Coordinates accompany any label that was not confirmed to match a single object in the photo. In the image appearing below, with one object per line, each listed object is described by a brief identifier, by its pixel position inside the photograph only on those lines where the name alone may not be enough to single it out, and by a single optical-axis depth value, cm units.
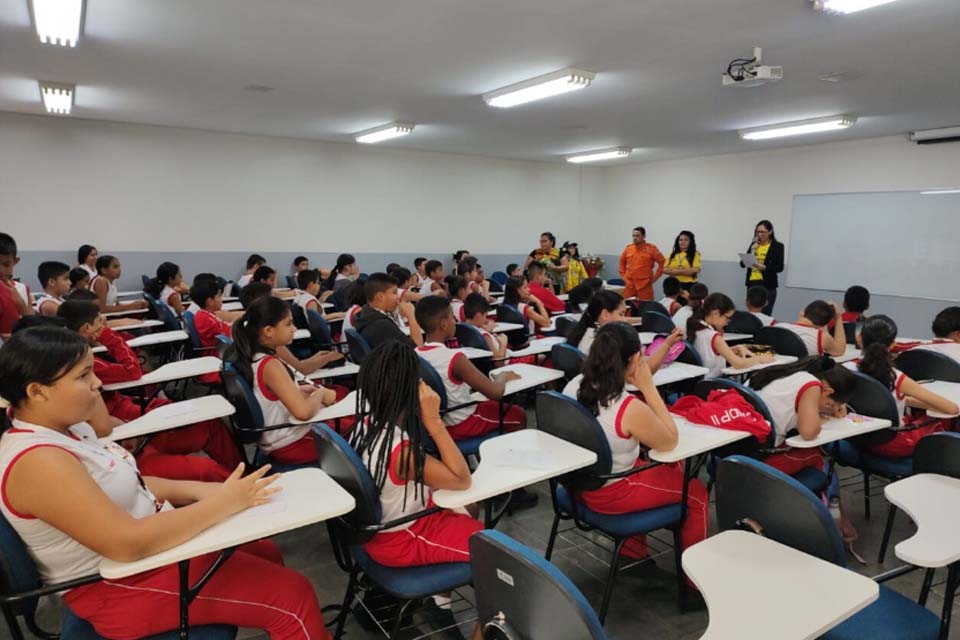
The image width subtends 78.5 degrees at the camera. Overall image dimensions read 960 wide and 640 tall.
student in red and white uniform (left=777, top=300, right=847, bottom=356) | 427
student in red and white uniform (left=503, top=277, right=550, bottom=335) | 556
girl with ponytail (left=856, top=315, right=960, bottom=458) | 286
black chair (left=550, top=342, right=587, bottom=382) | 362
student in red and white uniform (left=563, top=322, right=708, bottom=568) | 226
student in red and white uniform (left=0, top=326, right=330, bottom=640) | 134
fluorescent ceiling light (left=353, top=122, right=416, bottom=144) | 729
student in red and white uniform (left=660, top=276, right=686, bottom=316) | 618
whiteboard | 751
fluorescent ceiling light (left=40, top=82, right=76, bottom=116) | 542
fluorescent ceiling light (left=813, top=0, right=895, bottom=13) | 307
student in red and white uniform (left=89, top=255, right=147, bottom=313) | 596
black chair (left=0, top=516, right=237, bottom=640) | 138
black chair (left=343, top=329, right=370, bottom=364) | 407
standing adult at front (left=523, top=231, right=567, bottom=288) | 887
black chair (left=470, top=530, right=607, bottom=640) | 111
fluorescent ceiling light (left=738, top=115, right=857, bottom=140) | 662
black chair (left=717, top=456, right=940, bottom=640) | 159
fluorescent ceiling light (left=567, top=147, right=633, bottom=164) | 925
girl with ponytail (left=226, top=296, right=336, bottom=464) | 267
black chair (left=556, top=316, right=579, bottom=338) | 496
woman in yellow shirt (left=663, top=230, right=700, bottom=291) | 864
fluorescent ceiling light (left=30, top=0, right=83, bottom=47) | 342
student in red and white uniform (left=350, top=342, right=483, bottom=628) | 186
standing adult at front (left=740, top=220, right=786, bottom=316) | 790
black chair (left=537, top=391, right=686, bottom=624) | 223
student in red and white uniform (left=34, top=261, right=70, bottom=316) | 513
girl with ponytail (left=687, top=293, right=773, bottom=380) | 386
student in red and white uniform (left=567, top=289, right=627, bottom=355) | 403
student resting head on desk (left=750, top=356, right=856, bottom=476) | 255
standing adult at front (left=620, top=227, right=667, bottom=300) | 889
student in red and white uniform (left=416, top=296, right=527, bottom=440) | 304
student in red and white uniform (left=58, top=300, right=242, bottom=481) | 253
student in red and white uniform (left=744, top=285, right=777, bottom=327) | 521
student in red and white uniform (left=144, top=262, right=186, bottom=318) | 600
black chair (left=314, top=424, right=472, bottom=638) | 180
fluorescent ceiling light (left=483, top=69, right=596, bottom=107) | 475
